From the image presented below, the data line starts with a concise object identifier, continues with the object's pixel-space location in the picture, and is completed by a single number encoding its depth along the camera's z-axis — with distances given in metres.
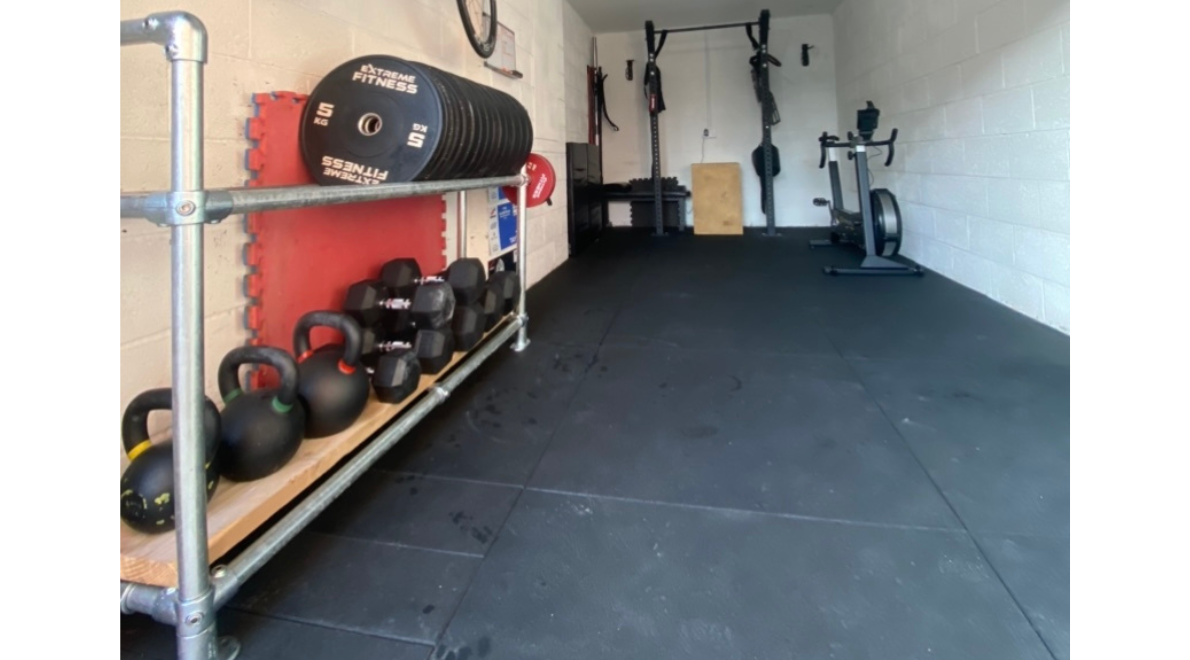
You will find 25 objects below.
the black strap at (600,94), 6.89
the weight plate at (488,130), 1.94
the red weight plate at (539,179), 3.11
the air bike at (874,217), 4.08
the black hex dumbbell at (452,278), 1.92
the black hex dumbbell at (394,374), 1.57
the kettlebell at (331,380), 1.34
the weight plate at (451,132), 1.62
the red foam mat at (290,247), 1.53
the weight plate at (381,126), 1.56
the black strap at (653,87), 6.26
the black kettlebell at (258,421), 1.13
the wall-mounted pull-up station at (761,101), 5.98
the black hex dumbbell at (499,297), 2.29
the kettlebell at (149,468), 0.99
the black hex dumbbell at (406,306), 1.75
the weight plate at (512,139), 2.26
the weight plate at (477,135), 1.83
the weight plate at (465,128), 1.71
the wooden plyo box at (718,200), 6.57
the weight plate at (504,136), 2.15
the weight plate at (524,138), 2.42
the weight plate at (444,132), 1.58
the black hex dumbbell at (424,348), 1.68
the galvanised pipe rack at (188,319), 0.83
